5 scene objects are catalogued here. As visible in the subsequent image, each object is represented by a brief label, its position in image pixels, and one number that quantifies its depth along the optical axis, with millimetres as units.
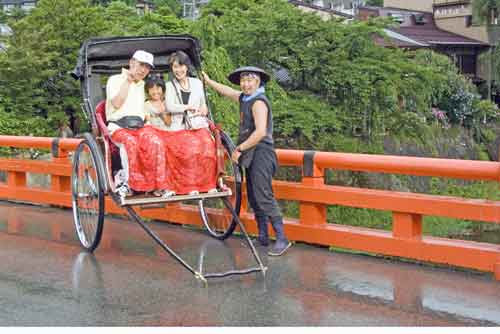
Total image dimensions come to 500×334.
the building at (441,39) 46250
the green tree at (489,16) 43500
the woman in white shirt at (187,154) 7367
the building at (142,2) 35888
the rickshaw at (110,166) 7223
